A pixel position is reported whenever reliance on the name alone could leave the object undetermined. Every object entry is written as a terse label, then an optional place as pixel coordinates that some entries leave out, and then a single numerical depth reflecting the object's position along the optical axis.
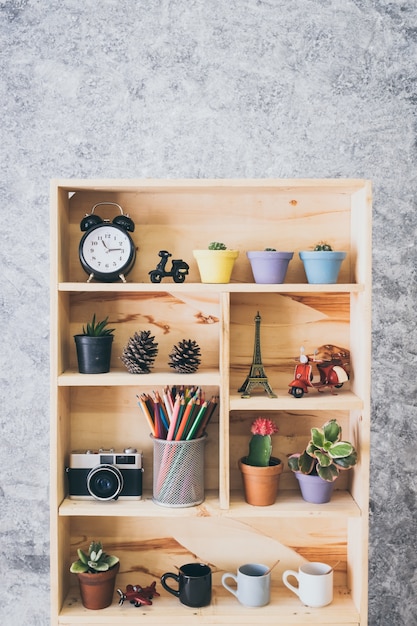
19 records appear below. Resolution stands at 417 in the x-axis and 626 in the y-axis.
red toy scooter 1.56
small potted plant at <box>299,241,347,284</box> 1.51
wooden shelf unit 1.65
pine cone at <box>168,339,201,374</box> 1.57
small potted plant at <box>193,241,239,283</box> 1.51
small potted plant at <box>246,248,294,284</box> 1.52
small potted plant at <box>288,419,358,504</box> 1.50
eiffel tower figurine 1.57
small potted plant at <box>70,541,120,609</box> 1.54
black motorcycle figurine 1.57
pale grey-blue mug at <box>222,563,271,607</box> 1.54
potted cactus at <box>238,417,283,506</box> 1.54
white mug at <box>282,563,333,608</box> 1.54
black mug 1.55
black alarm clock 1.57
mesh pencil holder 1.52
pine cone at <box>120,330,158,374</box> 1.55
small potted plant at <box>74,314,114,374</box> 1.55
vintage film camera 1.55
